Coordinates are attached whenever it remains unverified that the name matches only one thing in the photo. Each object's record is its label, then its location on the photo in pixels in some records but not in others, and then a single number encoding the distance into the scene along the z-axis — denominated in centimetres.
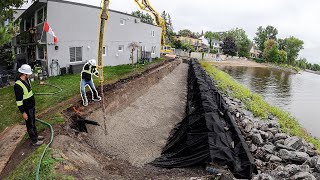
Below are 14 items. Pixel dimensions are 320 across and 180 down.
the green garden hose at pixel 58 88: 1254
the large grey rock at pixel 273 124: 1201
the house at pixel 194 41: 8154
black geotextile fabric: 669
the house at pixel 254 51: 10231
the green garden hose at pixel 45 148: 533
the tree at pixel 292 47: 9188
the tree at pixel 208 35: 10635
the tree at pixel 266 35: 10050
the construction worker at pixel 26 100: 662
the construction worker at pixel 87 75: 1039
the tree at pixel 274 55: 7981
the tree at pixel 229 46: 8006
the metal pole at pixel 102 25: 907
